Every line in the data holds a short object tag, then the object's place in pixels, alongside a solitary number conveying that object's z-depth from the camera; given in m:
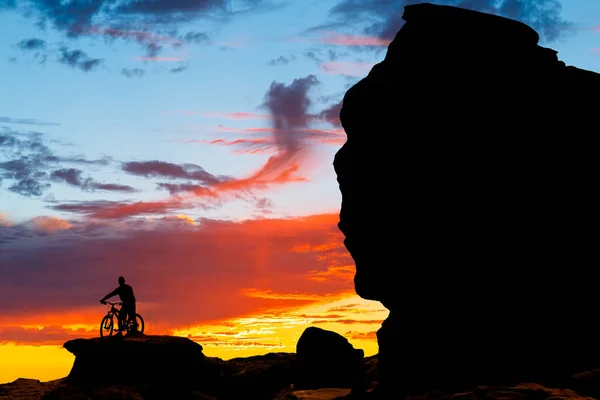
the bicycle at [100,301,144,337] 36.75
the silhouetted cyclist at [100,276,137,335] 36.12
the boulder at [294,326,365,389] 34.56
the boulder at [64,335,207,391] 36.88
